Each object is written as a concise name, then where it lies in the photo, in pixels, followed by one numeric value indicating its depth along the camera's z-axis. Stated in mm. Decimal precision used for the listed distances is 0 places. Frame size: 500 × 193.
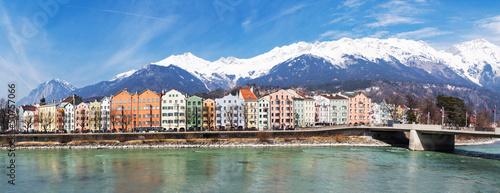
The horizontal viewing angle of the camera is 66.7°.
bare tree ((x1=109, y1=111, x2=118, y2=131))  130075
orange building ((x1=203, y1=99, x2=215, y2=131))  132875
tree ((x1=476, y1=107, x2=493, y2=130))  159875
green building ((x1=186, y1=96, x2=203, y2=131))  132875
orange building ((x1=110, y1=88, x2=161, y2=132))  132375
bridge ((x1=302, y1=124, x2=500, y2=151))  89062
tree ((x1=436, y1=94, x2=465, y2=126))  147650
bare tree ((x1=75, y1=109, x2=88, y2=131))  143512
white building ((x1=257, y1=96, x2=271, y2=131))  137250
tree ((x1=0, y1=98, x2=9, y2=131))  122438
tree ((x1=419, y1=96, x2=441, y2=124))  142938
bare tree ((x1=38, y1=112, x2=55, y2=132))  144700
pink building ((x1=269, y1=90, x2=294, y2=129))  138875
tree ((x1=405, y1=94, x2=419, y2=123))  134738
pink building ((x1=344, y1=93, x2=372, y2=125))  161250
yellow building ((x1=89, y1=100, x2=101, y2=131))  133750
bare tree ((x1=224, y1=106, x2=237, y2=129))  129375
